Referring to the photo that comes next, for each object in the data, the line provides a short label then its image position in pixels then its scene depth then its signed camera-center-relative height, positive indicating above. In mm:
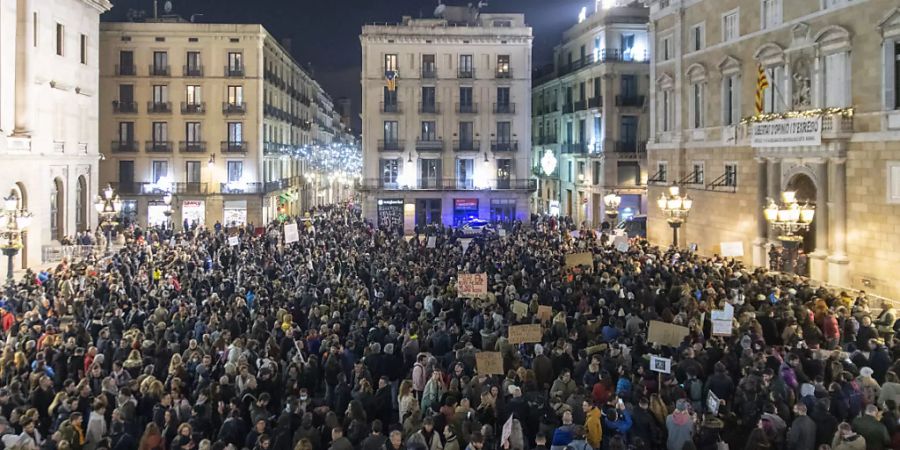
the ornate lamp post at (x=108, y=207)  31809 +790
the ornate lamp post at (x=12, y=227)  22250 -10
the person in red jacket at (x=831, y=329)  16453 -2091
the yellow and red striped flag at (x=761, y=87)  29294 +5117
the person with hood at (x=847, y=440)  9719 -2574
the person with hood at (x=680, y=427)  10562 -2623
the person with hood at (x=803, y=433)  10453 -2677
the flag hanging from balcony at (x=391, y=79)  53438 +9836
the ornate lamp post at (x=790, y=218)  22125 +249
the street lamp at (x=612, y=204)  37312 +1068
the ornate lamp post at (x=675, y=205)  28656 +780
